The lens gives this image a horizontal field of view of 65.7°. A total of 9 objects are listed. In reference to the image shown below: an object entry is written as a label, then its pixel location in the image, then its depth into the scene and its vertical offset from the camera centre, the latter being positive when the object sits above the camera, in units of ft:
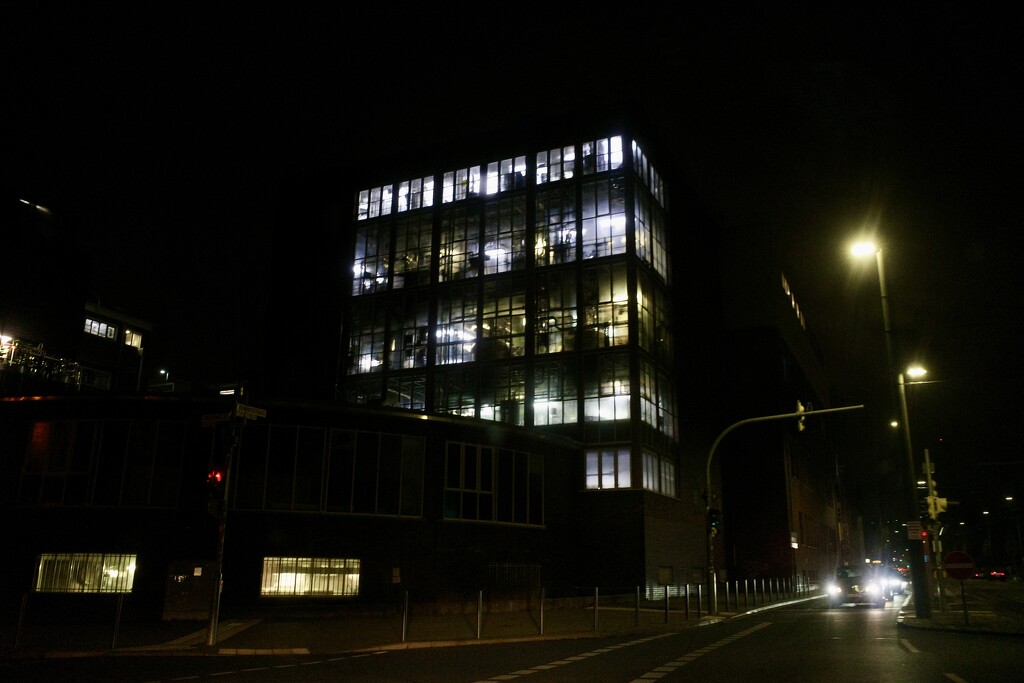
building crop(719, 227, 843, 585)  213.66 +33.96
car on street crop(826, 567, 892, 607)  121.90 -4.99
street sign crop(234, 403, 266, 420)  61.67 +10.48
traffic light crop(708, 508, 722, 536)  96.94 +3.83
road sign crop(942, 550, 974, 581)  68.13 -0.85
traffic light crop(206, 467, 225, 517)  57.77 +3.98
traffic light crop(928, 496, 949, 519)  89.66 +5.44
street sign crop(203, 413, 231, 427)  61.35 +9.75
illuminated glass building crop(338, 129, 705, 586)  154.10 +49.27
